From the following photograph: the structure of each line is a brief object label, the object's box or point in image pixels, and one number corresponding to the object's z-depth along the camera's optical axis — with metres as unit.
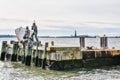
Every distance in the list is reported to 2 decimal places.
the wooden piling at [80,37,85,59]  20.97
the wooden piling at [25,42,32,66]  15.68
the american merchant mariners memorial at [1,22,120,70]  14.15
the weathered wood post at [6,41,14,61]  17.98
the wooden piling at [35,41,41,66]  14.99
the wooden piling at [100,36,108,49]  19.73
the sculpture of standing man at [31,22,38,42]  16.11
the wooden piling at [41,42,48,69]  14.29
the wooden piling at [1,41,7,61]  18.55
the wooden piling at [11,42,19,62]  17.38
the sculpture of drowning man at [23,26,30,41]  16.79
